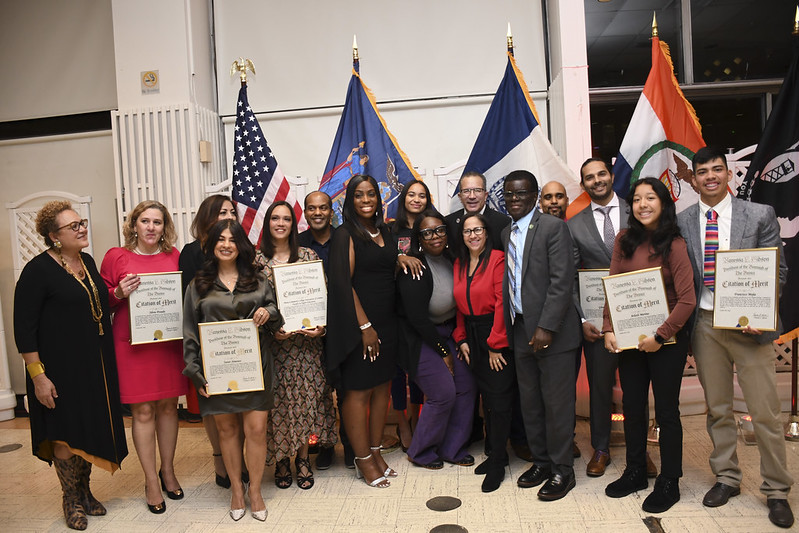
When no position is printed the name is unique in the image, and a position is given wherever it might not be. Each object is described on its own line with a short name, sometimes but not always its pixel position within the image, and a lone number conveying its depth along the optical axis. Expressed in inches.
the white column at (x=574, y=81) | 197.8
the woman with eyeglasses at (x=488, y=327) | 131.2
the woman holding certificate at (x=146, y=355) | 127.0
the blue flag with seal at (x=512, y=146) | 165.6
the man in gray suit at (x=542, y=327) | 123.8
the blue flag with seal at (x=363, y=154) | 176.1
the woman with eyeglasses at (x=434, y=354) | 135.1
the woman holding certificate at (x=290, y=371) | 133.3
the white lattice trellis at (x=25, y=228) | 209.5
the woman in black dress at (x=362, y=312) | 129.5
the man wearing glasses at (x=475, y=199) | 142.4
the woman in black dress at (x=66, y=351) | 119.3
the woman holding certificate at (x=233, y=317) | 120.4
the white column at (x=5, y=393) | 215.3
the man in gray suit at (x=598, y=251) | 132.4
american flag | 179.0
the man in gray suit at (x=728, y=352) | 111.9
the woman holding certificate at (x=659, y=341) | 114.0
